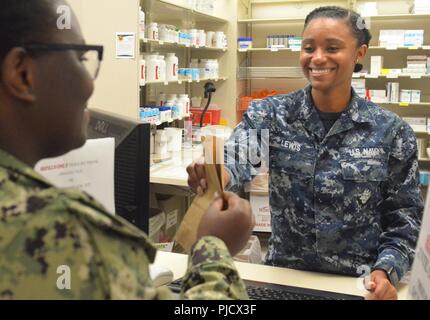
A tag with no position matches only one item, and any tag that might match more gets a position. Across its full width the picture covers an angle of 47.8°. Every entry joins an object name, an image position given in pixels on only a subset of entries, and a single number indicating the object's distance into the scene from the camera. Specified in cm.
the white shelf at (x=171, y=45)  328
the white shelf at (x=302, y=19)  499
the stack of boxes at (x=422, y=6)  491
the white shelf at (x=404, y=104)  499
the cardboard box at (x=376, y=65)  512
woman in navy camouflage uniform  148
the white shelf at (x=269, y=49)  527
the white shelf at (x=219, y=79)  474
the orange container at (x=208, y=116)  440
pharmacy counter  134
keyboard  120
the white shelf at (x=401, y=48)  490
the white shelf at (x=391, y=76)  499
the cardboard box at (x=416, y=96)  505
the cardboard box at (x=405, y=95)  508
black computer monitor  99
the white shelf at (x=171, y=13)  352
